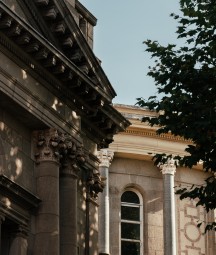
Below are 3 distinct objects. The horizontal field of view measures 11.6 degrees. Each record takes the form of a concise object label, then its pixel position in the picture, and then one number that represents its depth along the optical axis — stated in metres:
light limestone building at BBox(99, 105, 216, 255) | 43.97
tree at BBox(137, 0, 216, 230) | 26.78
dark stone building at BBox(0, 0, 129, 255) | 27.22
